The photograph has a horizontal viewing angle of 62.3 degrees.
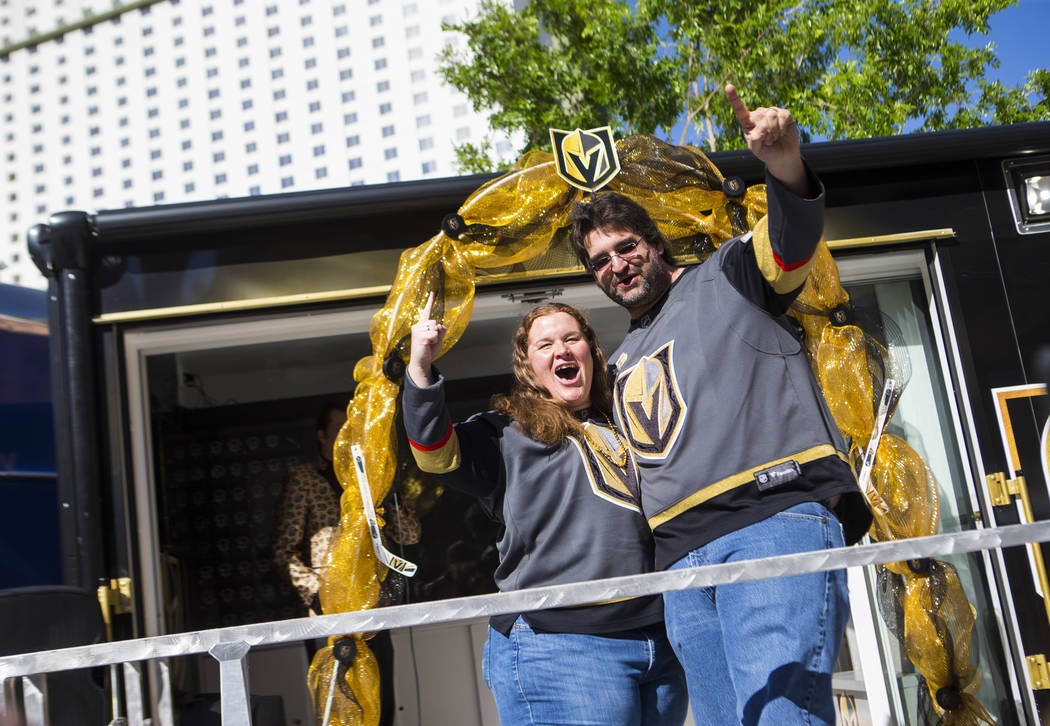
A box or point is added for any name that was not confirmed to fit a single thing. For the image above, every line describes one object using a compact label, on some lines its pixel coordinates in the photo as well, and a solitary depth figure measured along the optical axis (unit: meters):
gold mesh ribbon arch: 2.52
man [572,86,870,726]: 1.43
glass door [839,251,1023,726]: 3.05
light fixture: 3.20
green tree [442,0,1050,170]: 8.01
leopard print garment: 4.15
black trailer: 2.84
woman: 1.65
